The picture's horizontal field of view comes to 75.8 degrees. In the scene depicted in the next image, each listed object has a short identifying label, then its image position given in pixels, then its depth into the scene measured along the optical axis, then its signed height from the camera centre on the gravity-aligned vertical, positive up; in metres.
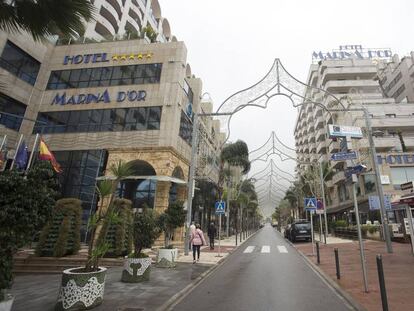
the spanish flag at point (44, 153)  15.31 +3.88
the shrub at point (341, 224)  30.50 +1.79
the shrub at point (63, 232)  11.12 -0.38
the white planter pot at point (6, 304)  4.03 -1.23
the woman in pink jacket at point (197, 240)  12.52 -0.39
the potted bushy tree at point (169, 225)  11.21 +0.22
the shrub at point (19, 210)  4.15 +0.18
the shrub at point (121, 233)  12.54 -0.30
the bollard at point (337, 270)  8.36 -0.92
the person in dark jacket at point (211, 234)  19.55 -0.12
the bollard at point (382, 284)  4.69 -0.74
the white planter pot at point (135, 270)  8.06 -1.24
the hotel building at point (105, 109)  21.14 +9.51
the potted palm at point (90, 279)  5.39 -1.10
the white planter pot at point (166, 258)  11.12 -1.15
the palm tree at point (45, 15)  5.42 +4.20
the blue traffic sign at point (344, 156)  7.45 +2.34
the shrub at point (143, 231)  9.01 -0.09
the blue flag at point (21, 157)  16.30 +3.87
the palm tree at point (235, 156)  32.38 +9.15
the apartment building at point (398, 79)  47.72 +30.70
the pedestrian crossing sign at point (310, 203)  15.27 +1.96
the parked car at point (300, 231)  24.55 +0.57
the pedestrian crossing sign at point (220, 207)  16.30 +1.52
